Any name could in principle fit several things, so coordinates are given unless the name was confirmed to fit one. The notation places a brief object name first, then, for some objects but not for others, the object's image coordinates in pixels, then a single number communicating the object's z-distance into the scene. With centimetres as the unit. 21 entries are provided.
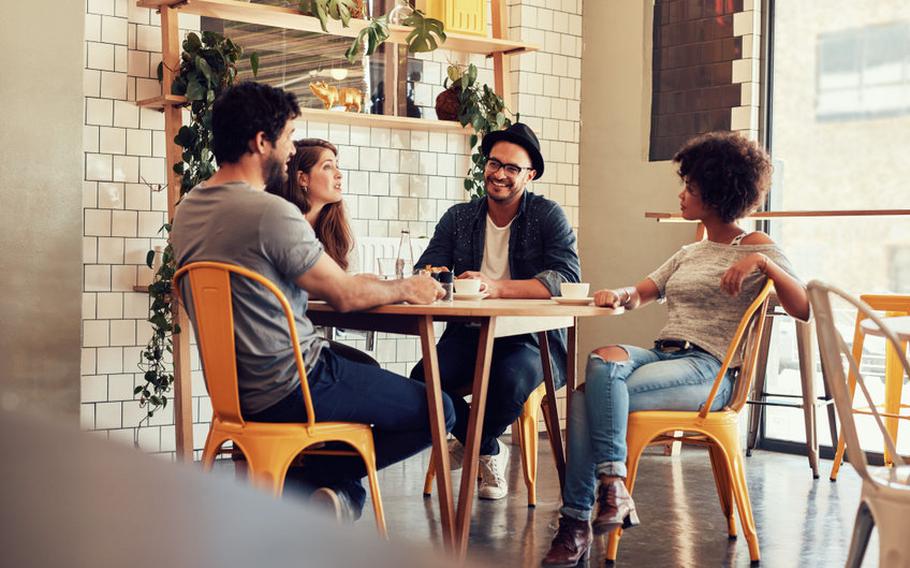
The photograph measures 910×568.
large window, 481
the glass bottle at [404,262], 335
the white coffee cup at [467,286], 321
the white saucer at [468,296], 322
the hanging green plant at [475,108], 504
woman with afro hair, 303
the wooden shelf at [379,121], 480
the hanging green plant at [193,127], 421
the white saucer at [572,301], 318
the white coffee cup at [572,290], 321
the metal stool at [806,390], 465
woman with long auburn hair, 372
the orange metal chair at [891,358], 435
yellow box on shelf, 498
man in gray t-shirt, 256
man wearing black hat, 358
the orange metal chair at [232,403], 253
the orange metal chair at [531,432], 385
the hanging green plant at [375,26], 438
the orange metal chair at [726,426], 309
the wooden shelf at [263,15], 430
